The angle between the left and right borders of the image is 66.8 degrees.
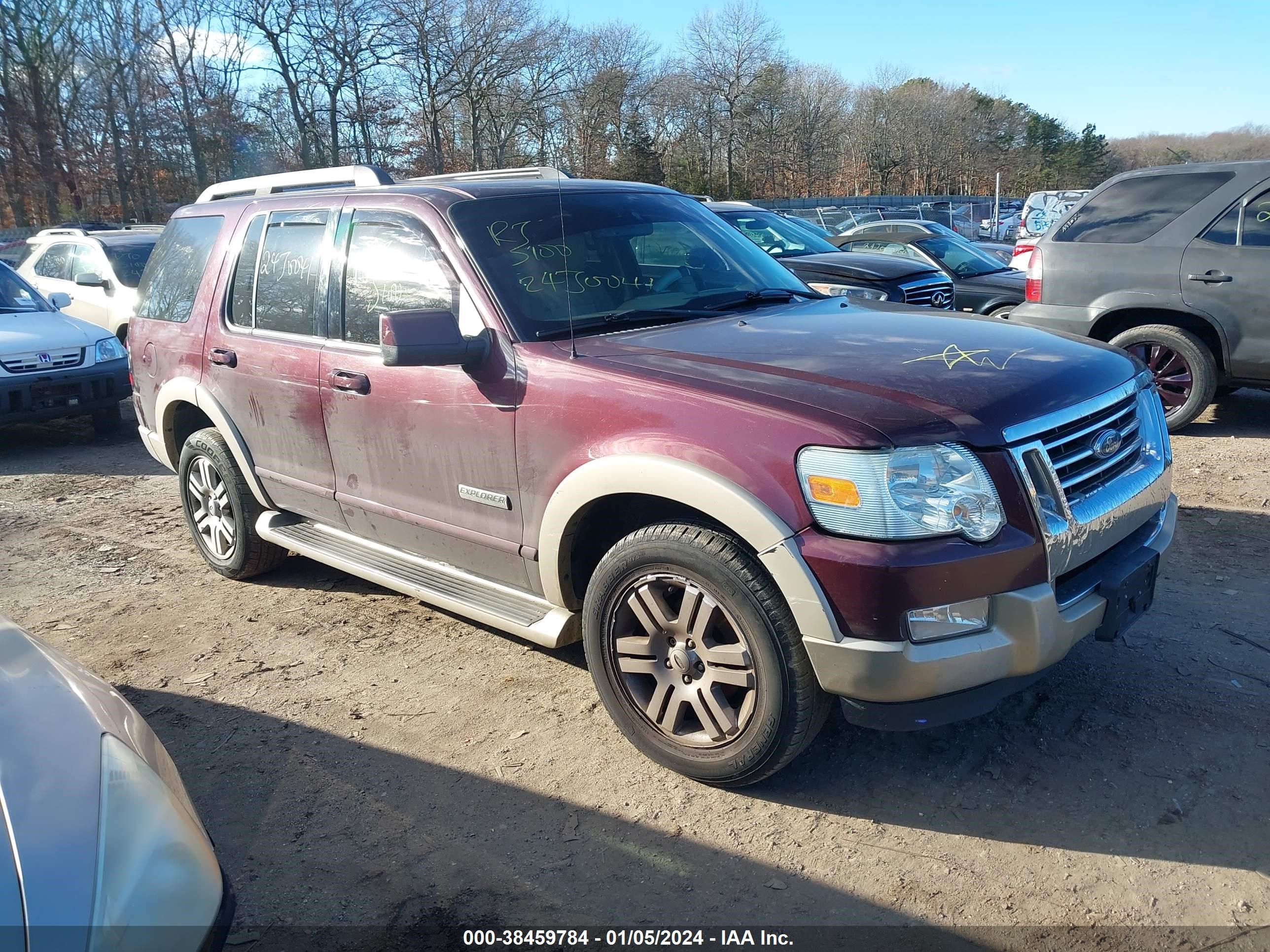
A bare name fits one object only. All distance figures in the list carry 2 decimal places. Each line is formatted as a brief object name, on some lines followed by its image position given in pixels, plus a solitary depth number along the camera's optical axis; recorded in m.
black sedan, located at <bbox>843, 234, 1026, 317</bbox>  10.16
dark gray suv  6.53
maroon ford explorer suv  2.59
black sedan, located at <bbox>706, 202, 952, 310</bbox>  8.52
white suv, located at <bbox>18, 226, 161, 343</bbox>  10.85
